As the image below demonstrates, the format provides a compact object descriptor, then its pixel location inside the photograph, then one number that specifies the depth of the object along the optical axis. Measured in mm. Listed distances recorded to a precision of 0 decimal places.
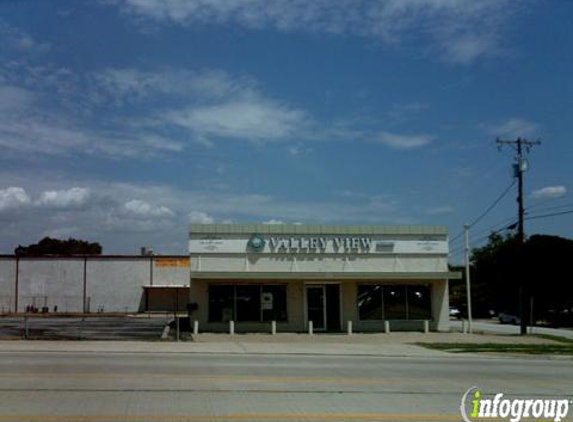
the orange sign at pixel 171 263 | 68625
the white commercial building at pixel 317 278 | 35031
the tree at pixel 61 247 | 103812
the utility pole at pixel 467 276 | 36906
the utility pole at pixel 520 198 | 40312
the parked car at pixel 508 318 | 65675
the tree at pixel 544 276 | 61875
